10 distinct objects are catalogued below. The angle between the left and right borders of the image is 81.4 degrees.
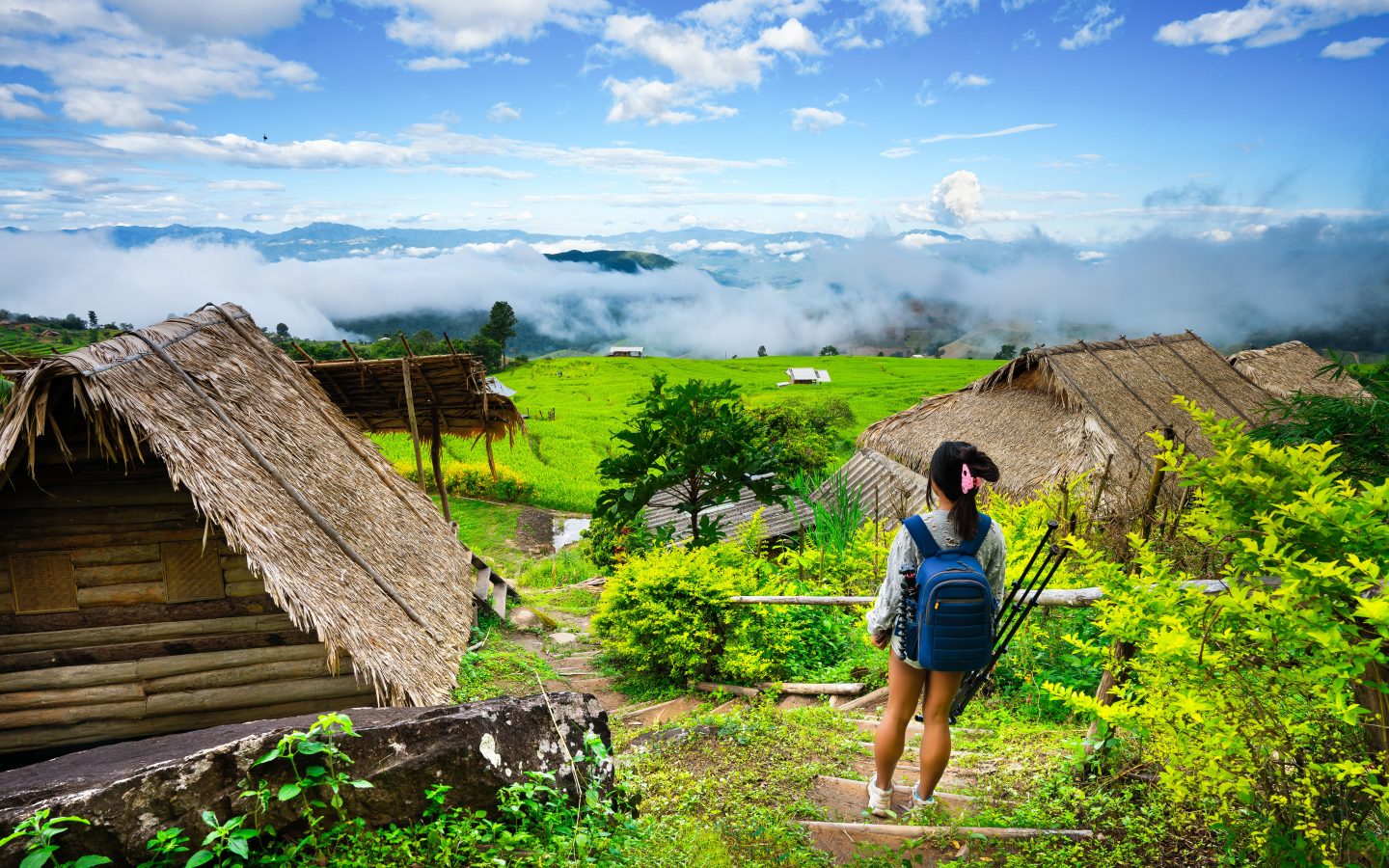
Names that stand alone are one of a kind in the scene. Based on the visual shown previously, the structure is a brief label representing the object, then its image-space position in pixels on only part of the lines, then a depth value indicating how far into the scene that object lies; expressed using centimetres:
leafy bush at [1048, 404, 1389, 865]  205
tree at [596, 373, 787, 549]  701
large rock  218
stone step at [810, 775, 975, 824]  318
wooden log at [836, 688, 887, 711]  485
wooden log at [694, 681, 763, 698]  534
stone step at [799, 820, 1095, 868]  276
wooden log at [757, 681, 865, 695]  511
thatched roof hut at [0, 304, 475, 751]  461
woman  287
